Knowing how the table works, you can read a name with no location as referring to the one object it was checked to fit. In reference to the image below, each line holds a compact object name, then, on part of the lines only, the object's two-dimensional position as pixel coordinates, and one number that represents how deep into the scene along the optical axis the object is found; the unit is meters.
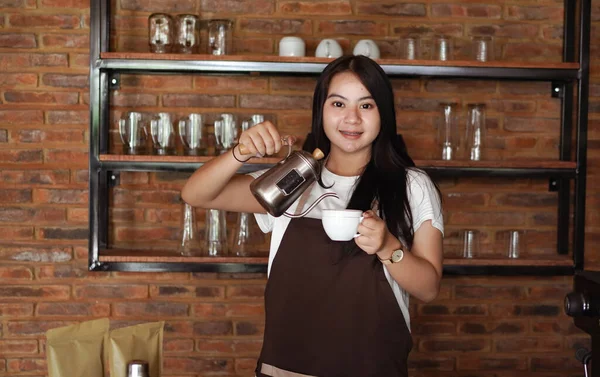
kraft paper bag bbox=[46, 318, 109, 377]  1.26
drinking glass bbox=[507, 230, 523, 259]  2.64
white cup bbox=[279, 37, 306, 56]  2.53
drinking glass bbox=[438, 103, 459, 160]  2.58
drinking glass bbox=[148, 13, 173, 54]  2.52
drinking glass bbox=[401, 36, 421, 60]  2.56
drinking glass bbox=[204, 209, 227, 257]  2.53
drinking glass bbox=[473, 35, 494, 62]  2.60
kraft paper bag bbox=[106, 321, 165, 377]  1.28
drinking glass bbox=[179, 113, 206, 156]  2.52
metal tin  1.21
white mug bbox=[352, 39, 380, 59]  2.54
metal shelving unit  2.47
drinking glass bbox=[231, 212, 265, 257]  2.54
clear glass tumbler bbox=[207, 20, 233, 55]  2.54
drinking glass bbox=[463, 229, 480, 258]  2.64
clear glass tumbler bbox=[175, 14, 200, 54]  2.53
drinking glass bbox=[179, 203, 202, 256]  2.53
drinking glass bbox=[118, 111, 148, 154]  2.48
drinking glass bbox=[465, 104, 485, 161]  2.60
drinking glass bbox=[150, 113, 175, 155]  2.50
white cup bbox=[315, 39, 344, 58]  2.53
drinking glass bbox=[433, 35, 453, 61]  2.57
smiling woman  1.69
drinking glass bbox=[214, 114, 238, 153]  2.50
